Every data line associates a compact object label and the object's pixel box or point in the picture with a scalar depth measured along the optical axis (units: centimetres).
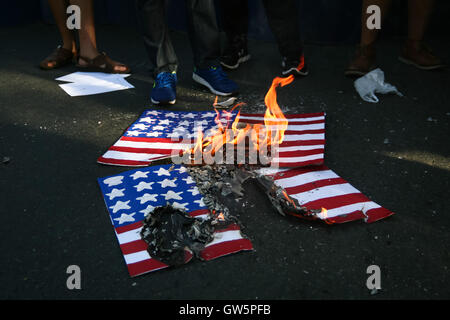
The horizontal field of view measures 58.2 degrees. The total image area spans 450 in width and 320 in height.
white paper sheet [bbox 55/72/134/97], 303
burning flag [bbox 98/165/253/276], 146
